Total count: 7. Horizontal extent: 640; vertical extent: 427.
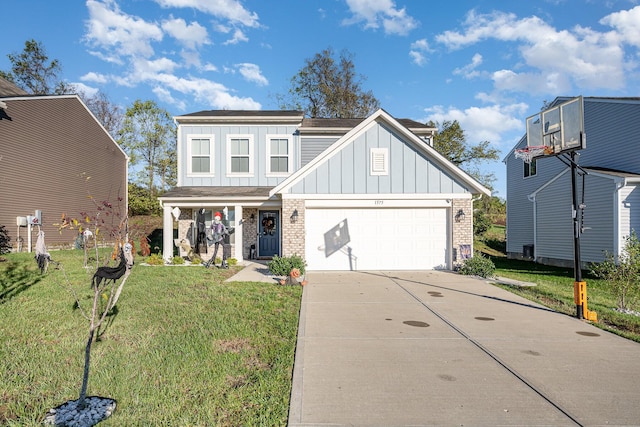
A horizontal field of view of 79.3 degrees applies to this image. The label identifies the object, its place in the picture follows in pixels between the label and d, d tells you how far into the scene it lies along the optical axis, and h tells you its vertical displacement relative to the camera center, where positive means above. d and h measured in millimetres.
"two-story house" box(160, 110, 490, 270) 12602 +712
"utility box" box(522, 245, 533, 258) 20167 -1315
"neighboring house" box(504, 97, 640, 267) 13836 +1390
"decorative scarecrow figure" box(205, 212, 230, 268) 13531 -314
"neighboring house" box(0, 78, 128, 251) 16719 +3165
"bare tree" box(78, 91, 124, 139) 34875 +9993
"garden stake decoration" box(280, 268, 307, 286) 10139 -1436
